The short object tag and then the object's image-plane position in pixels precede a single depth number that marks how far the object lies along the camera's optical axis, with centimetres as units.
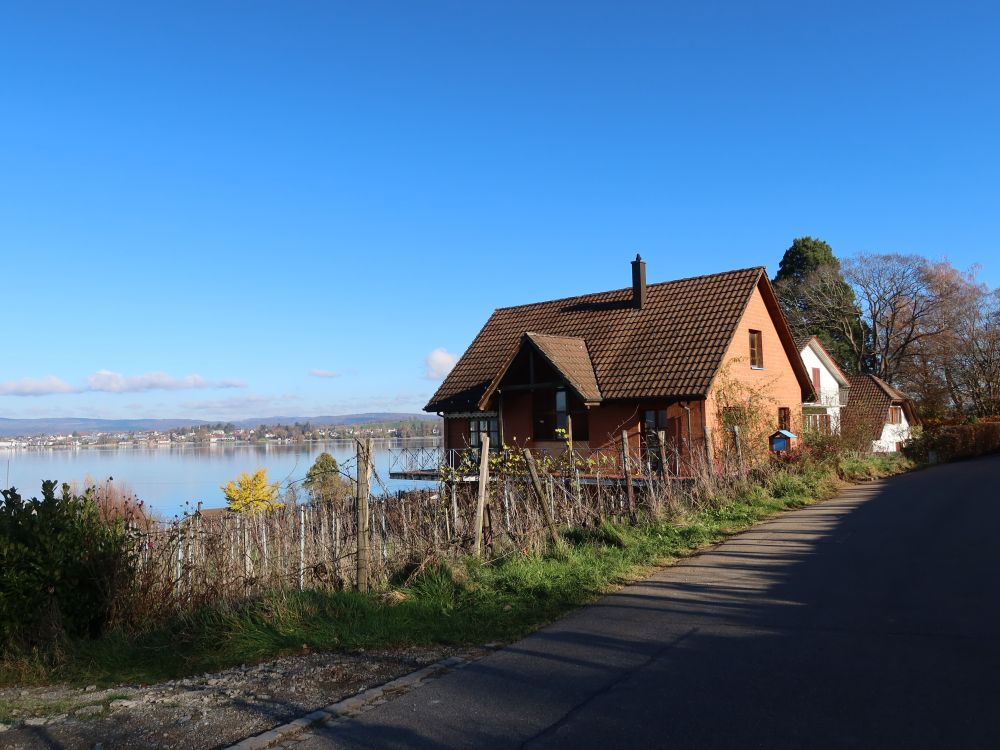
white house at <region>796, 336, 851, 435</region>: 4003
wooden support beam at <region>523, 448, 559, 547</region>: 1191
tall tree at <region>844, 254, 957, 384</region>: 5216
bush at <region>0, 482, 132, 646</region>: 880
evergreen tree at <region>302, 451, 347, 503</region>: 2462
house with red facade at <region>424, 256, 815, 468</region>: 2469
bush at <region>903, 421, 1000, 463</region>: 3619
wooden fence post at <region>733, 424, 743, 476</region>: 1834
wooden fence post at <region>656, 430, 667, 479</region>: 1631
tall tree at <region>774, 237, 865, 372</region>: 5528
